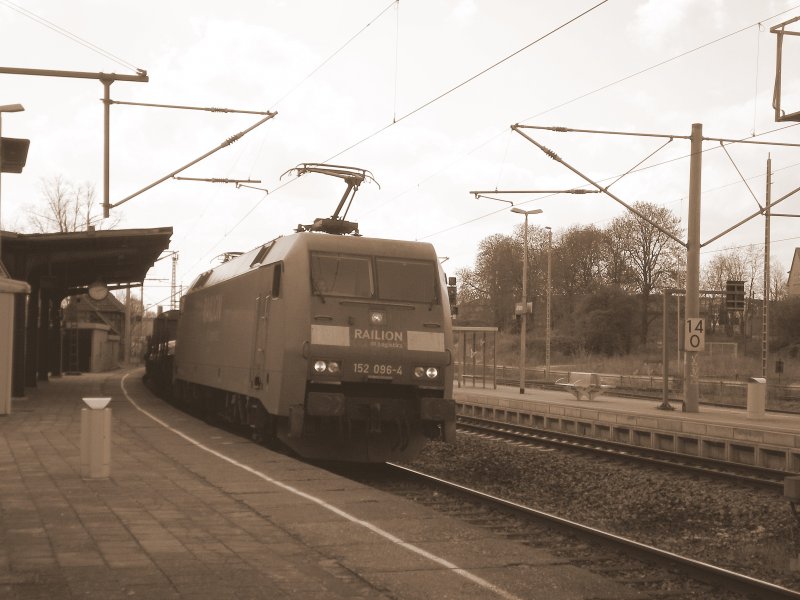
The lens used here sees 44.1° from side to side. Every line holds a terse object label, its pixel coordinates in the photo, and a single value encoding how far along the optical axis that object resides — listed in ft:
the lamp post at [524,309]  104.95
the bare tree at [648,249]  198.08
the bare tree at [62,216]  205.87
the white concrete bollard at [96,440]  35.83
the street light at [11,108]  60.64
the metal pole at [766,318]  93.71
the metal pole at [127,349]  234.70
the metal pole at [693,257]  77.15
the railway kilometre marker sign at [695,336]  76.54
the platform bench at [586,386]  93.71
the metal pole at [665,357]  78.64
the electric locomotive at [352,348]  42.98
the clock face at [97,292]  111.04
